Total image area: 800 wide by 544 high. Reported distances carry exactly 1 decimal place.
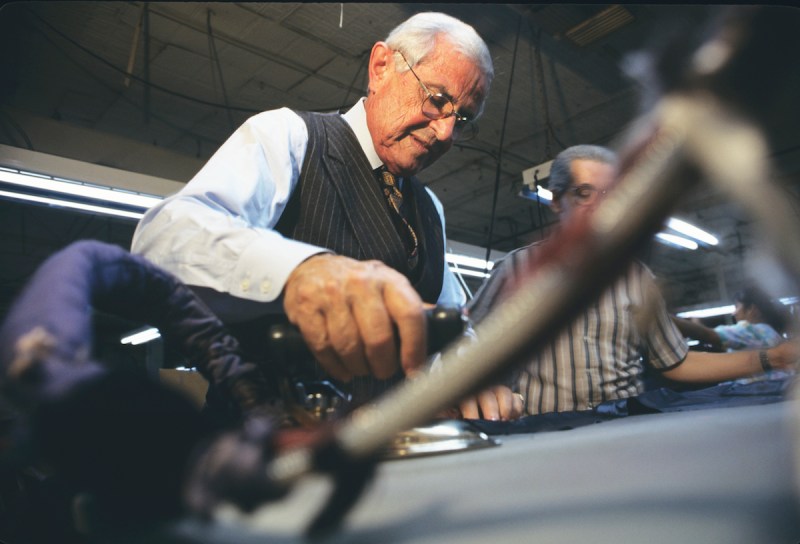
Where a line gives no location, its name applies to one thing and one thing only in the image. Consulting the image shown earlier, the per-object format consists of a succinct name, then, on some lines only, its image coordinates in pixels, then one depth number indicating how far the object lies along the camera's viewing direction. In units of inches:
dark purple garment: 10.4
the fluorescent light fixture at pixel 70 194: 103.7
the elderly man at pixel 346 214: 19.6
